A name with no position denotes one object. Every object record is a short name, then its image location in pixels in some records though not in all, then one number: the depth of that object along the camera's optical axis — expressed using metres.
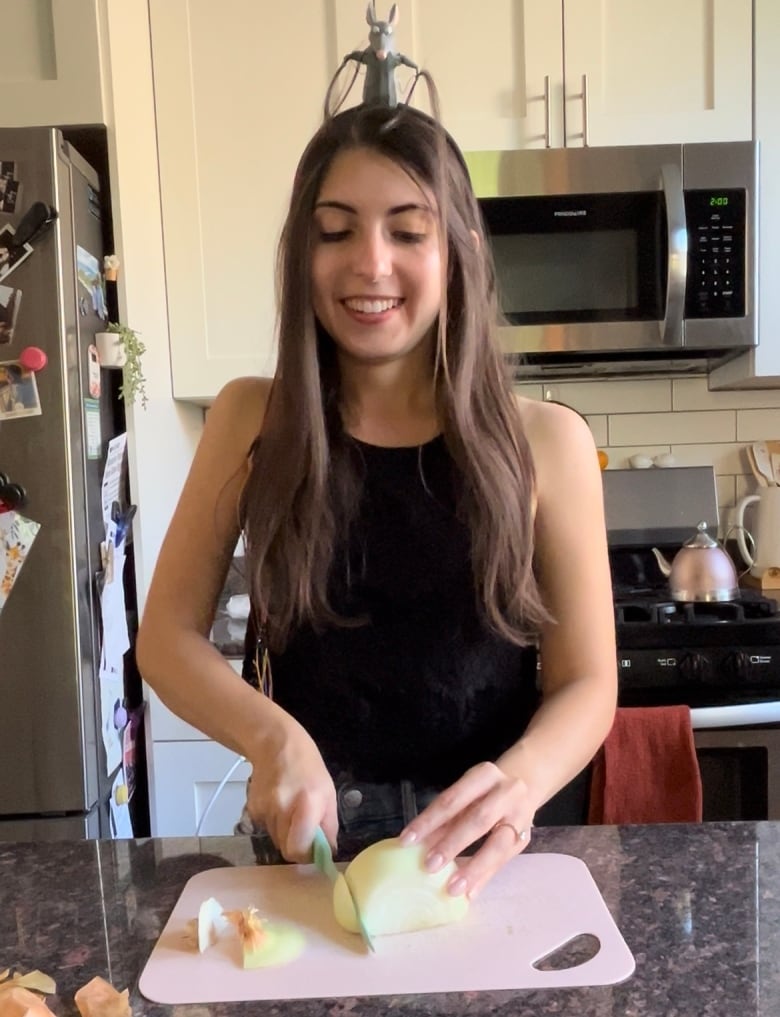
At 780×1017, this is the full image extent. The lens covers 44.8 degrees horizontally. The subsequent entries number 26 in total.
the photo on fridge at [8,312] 1.41
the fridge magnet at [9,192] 1.41
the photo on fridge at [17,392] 1.42
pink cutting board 0.54
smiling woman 0.88
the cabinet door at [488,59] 1.76
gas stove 1.58
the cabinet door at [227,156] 1.77
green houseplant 1.58
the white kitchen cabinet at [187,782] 1.71
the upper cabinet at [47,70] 1.52
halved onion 0.59
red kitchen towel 1.49
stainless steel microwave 1.73
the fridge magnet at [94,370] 1.52
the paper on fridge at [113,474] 1.56
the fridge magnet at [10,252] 1.40
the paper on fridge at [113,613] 1.54
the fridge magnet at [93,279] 1.49
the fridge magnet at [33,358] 1.39
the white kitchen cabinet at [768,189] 1.75
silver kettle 1.72
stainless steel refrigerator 1.41
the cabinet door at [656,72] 1.75
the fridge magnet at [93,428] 1.49
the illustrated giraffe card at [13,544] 1.42
